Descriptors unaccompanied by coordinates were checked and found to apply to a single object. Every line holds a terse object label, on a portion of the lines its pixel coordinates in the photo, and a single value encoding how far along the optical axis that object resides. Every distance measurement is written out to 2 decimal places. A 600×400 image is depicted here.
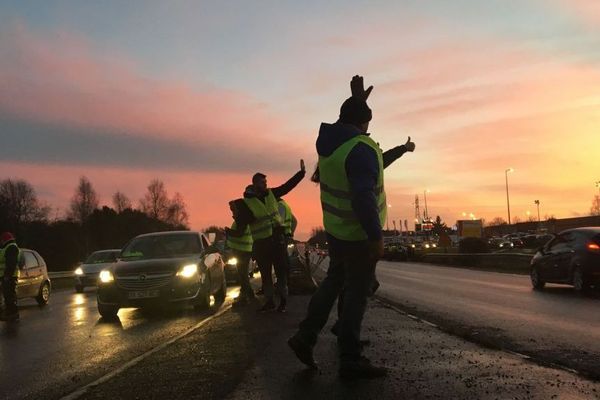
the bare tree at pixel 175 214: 146.00
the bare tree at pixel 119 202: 138.75
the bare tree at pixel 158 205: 142.62
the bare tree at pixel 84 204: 120.19
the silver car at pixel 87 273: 23.70
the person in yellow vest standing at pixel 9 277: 13.28
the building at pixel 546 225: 66.88
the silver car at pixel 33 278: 16.34
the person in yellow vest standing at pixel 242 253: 11.77
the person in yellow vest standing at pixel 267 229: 10.20
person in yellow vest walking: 4.92
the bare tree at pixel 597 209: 144.75
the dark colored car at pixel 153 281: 11.09
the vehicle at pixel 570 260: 14.64
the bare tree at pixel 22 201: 104.00
